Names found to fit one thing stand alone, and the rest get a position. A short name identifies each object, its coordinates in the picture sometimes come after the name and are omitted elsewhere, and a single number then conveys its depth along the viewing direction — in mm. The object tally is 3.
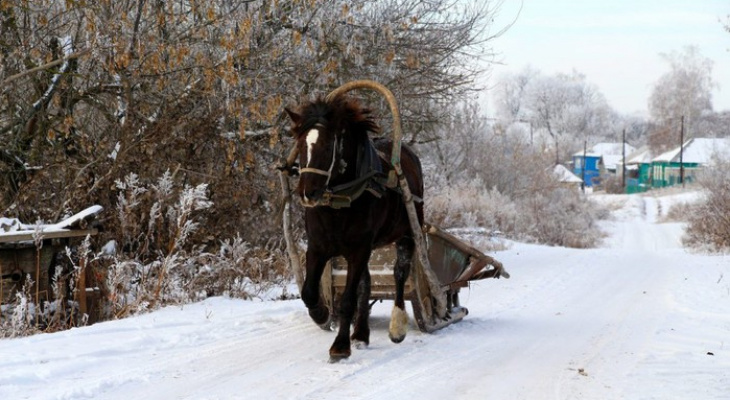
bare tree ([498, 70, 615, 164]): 115000
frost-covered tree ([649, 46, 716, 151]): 99312
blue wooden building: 102750
